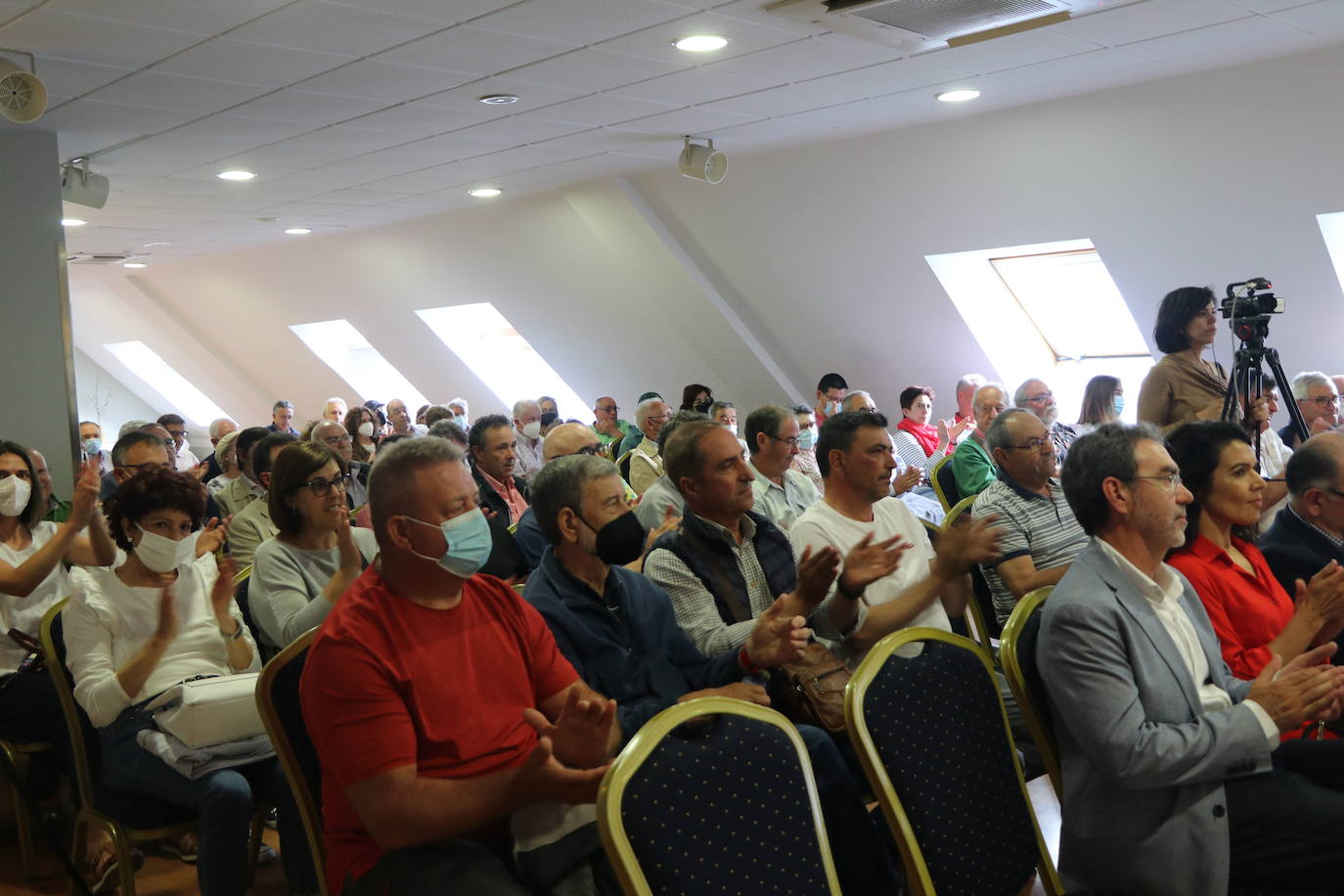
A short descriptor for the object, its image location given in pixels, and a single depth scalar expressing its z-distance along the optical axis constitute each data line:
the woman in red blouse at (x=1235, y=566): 2.39
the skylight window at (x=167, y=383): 17.17
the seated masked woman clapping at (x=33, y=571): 3.21
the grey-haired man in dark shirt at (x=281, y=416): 11.30
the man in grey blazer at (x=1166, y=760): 2.01
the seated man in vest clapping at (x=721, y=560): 2.78
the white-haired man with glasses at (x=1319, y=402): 5.88
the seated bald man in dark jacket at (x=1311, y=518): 2.83
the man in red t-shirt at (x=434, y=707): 1.82
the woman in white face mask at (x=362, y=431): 6.79
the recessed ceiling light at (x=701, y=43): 5.23
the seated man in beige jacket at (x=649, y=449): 6.04
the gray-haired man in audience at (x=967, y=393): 7.52
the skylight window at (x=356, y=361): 13.86
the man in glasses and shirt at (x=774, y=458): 4.46
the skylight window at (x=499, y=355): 12.48
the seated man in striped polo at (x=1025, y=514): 3.29
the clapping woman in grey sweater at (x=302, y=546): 3.06
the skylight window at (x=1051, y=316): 8.63
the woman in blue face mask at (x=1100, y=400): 5.71
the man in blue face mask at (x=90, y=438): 9.58
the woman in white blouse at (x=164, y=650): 2.64
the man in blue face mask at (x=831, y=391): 8.91
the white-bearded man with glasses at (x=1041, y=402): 5.96
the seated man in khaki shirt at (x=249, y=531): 4.23
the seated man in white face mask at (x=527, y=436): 8.37
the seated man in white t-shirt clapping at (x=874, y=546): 2.72
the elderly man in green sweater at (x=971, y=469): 4.87
